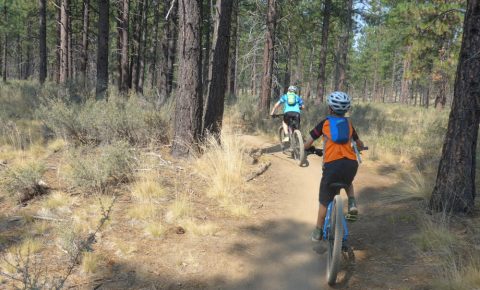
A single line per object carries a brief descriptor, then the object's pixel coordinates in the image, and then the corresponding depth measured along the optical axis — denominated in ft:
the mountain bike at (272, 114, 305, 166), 30.26
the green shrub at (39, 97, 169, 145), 27.55
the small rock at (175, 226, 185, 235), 17.44
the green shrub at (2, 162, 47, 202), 18.95
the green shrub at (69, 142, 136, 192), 19.84
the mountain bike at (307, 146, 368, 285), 13.44
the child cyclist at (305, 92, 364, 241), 14.52
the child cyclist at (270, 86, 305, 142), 32.63
